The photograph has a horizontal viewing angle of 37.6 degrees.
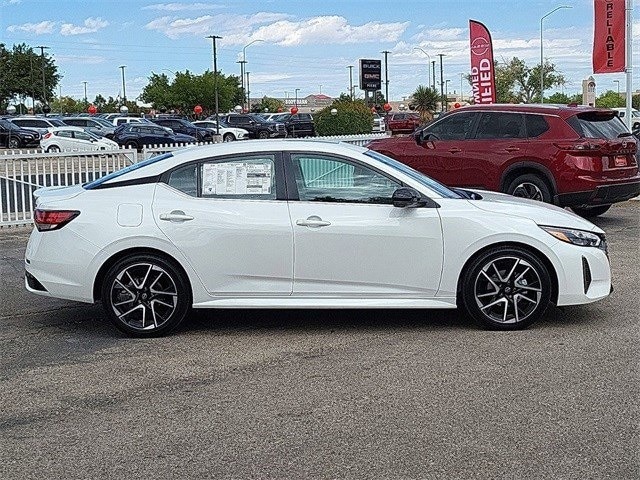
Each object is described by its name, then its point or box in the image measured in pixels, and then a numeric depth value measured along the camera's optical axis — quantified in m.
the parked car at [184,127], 50.25
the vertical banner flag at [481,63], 23.08
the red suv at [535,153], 12.70
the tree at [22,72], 91.31
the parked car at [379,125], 41.83
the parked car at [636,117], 39.58
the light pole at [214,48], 63.50
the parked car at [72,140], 39.41
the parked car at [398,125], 35.45
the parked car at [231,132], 52.61
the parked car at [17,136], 49.88
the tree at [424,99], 72.37
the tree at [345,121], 36.50
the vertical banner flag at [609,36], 18.58
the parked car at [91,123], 50.56
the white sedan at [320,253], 7.21
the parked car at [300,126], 53.53
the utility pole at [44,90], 90.94
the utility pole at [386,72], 84.56
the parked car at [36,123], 51.34
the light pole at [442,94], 77.99
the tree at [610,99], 92.31
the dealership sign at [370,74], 58.56
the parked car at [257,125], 56.75
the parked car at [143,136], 42.59
